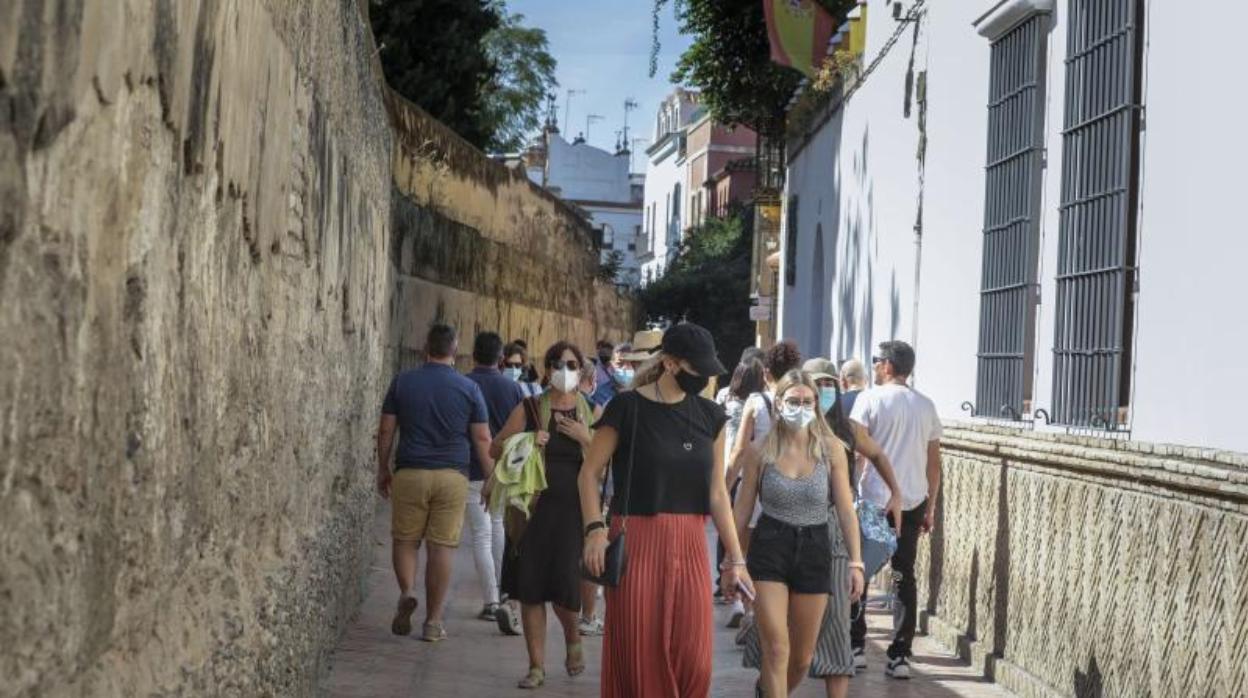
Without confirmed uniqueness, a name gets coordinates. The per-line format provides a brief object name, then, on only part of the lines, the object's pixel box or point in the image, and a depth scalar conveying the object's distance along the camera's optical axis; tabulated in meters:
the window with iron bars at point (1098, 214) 9.88
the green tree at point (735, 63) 34.19
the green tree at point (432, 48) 28.53
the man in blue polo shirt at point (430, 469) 11.54
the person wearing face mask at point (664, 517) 7.43
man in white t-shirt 11.41
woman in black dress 10.13
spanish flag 25.61
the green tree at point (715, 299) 53.84
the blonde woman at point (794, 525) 8.45
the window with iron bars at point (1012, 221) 11.89
